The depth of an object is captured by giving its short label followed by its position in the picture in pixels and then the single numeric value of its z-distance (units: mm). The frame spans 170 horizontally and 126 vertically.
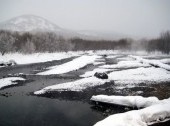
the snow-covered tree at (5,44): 72750
